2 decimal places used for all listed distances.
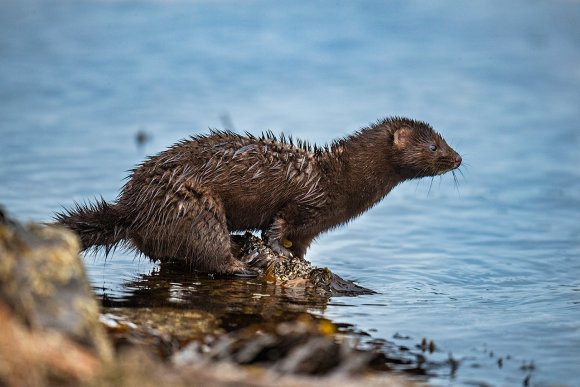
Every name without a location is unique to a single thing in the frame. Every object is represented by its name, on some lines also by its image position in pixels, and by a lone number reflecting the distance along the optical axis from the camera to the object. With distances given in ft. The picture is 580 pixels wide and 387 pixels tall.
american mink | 52.31
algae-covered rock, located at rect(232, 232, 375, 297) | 53.16
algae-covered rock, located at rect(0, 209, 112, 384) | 26.40
